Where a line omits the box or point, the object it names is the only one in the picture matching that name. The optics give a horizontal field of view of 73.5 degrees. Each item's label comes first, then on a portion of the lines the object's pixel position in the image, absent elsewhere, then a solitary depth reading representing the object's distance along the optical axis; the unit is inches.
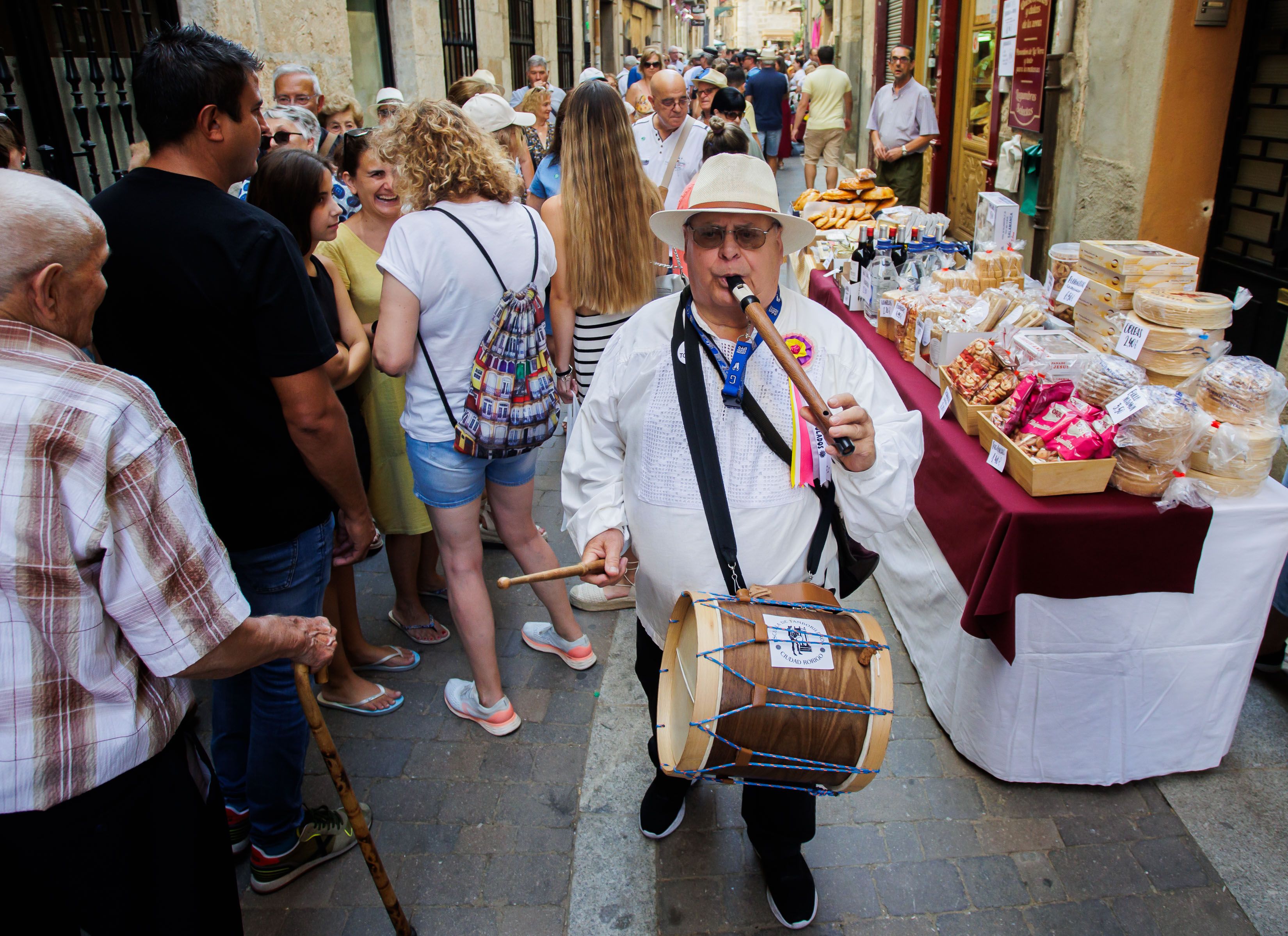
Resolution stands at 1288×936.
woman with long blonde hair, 134.6
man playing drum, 77.0
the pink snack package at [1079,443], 95.7
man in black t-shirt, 76.2
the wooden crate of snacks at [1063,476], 95.4
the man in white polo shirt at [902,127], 342.3
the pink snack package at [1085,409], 97.7
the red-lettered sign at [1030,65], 219.1
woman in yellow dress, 128.0
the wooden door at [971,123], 322.3
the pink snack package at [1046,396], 102.5
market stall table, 95.8
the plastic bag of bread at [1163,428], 92.3
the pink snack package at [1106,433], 96.0
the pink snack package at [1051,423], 98.7
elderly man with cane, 52.7
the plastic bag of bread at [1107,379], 99.4
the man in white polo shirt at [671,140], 218.5
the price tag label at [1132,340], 104.5
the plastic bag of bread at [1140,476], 95.7
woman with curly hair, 104.3
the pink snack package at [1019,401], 104.3
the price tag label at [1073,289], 123.1
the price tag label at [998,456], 103.4
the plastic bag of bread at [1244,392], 96.3
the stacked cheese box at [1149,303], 102.7
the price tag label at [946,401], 121.8
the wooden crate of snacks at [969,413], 112.3
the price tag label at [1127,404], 93.7
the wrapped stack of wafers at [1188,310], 101.4
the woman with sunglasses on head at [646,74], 361.4
